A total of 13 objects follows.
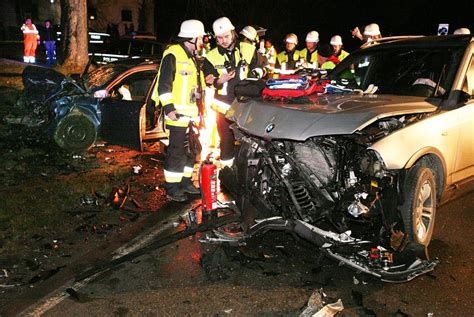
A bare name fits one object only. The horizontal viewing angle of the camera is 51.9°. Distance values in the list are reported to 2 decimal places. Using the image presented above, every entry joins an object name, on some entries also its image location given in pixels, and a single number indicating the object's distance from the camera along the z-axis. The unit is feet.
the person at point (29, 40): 65.57
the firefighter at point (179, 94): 18.95
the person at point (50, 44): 67.95
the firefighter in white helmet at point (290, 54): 32.45
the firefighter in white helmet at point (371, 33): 28.07
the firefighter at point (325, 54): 30.89
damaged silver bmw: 12.65
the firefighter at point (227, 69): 20.10
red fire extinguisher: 16.49
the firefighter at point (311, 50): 30.71
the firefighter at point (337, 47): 29.79
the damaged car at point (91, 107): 24.58
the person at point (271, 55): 33.73
